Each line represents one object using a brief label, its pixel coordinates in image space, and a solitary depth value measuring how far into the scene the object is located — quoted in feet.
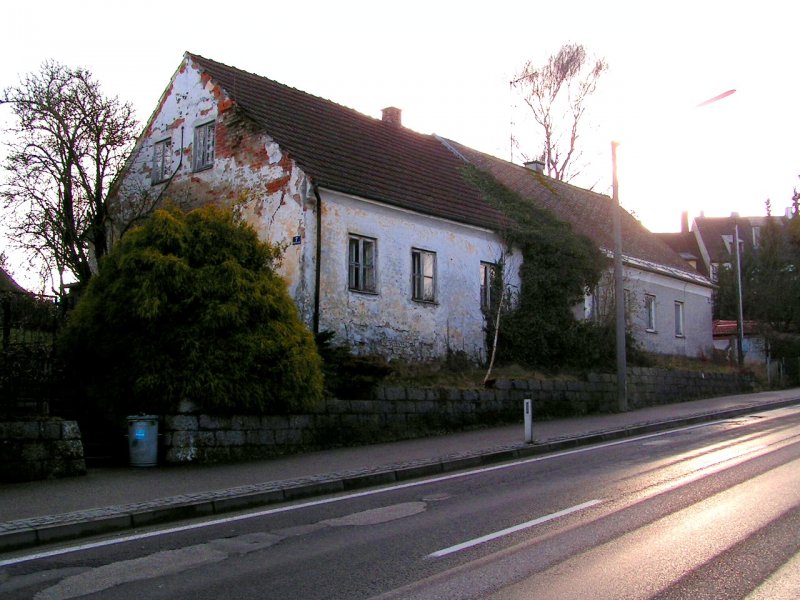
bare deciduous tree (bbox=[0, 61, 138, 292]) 60.03
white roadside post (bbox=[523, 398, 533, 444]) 48.62
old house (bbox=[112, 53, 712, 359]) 61.11
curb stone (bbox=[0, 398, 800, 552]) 27.04
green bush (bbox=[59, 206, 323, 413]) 43.45
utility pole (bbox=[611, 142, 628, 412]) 65.82
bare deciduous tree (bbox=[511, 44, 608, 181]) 124.36
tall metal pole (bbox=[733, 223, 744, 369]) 105.09
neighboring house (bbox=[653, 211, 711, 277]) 205.16
